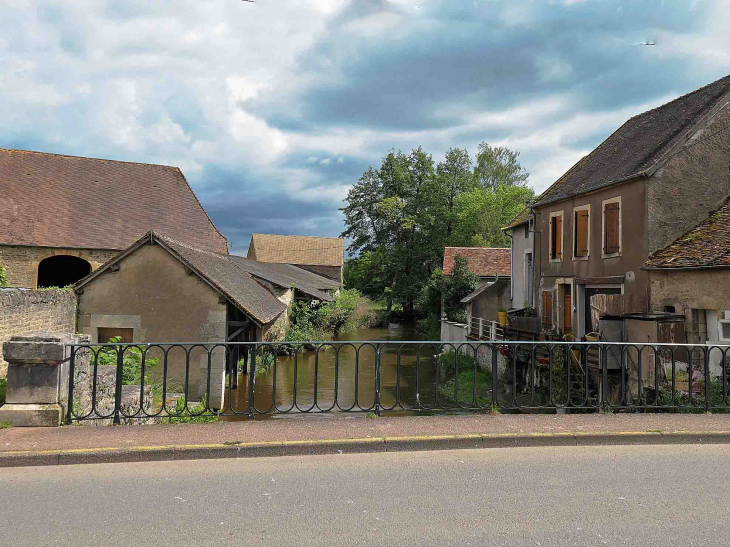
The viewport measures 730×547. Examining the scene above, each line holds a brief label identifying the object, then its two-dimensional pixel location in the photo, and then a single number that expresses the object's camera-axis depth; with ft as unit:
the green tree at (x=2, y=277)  57.52
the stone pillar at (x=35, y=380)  19.43
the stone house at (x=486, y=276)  89.66
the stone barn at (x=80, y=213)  76.13
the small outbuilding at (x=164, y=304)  46.47
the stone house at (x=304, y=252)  186.29
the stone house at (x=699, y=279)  40.42
